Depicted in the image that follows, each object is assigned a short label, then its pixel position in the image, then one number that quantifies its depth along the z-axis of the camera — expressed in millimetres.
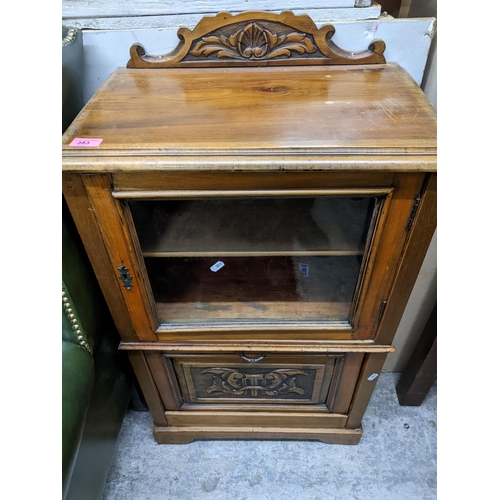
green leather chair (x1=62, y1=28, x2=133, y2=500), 625
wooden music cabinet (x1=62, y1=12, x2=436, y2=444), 510
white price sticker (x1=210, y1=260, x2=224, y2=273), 809
